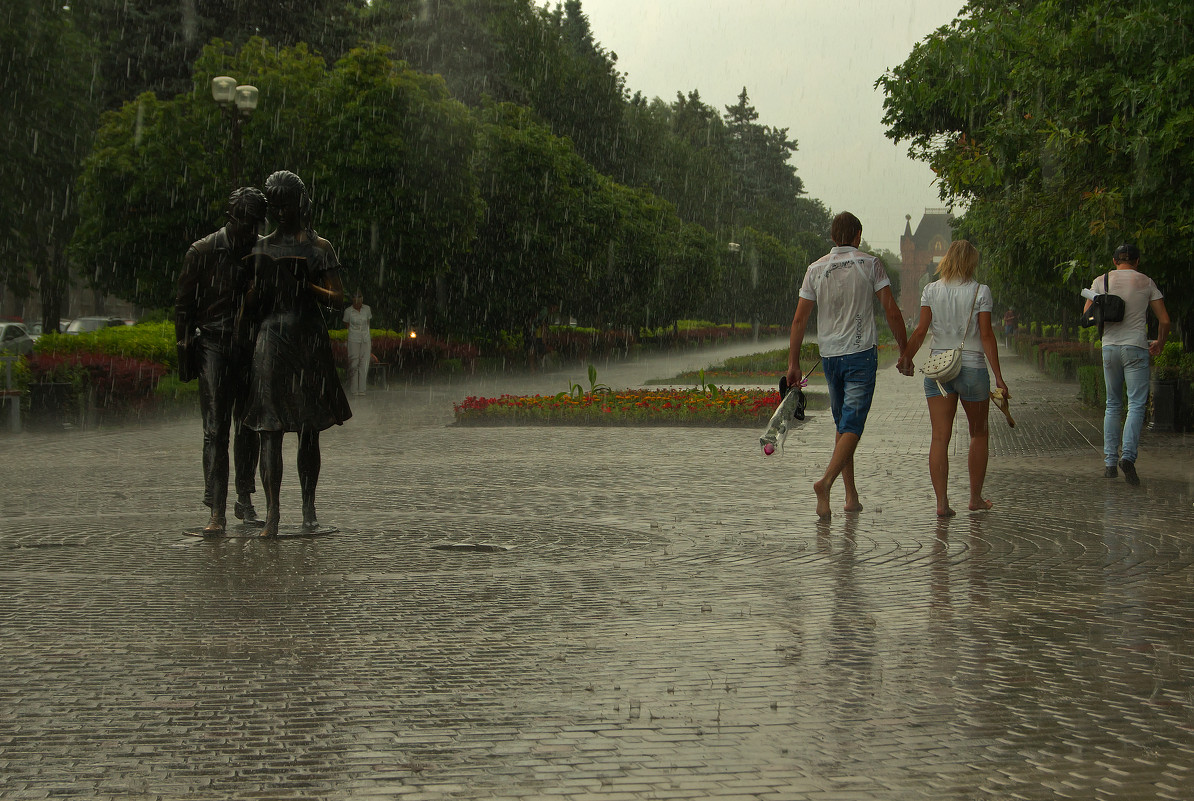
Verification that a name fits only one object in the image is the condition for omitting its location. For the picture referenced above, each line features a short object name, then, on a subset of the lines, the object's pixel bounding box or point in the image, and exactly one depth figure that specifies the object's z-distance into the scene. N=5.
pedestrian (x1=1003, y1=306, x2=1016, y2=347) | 67.87
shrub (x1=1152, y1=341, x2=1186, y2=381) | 14.93
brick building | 182.75
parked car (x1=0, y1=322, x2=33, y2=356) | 34.97
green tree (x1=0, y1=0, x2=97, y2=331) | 40.19
